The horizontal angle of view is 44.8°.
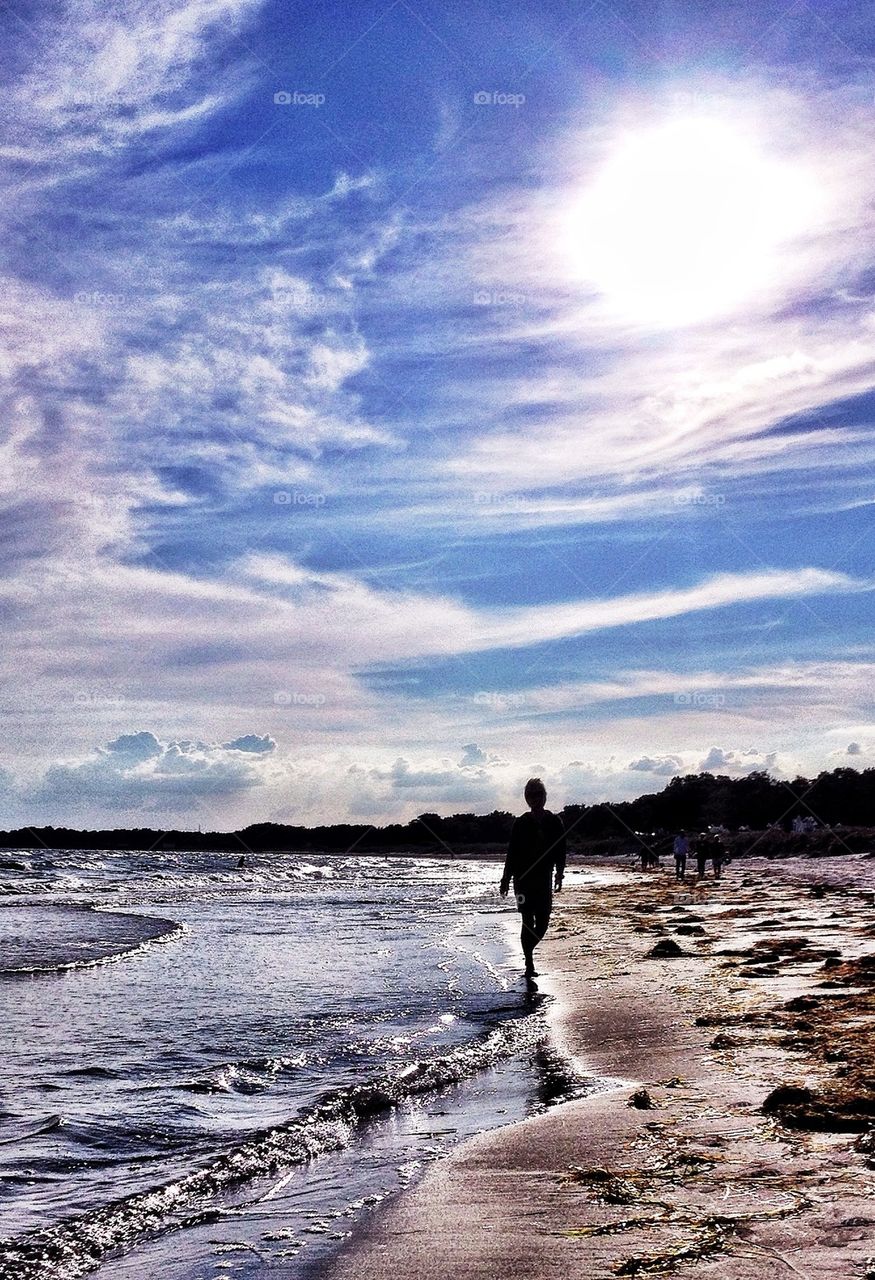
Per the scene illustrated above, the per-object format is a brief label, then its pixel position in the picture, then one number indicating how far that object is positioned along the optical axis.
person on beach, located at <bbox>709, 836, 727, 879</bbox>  45.03
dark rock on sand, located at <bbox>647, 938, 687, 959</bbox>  14.51
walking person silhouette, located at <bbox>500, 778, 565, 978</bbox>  13.01
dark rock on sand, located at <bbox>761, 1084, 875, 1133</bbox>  5.25
